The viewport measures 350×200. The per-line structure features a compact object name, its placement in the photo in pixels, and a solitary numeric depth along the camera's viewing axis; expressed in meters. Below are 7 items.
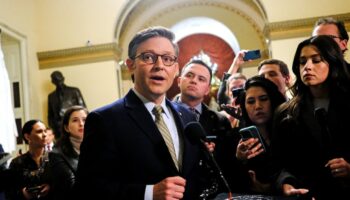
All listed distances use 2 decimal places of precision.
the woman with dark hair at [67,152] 3.21
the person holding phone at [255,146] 2.46
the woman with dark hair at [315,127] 2.20
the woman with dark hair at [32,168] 3.21
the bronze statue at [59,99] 8.48
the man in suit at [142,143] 1.65
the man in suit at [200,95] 2.95
